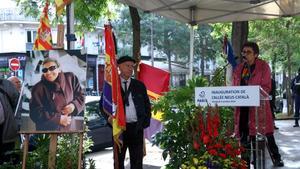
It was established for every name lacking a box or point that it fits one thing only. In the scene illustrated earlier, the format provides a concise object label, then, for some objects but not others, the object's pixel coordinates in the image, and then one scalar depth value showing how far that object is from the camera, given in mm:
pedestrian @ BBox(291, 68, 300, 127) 13753
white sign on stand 4977
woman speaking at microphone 6340
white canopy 8852
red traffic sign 26488
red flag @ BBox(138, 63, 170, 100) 8688
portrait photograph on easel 5680
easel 5570
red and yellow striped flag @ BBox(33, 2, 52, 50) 6590
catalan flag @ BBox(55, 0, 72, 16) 6336
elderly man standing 5664
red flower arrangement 4988
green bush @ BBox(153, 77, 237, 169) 5547
